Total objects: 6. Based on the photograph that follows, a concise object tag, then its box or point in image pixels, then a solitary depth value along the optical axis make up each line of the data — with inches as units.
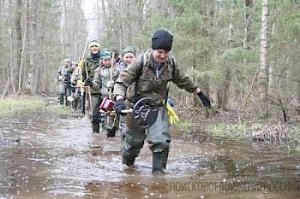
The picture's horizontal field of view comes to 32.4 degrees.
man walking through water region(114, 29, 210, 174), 260.8
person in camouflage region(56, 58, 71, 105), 805.5
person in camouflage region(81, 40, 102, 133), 448.8
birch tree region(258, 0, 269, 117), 481.1
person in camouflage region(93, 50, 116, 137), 426.7
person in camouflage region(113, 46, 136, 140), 366.6
